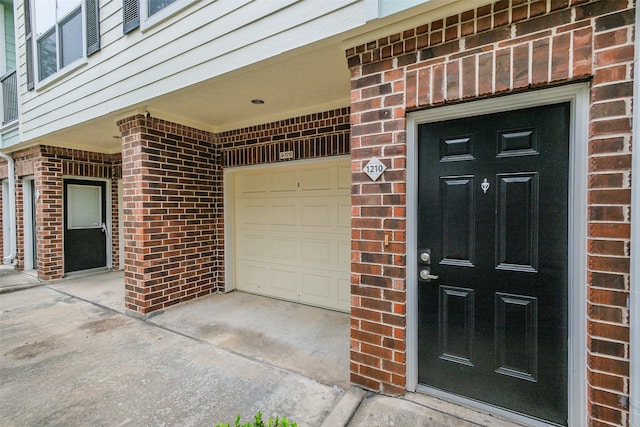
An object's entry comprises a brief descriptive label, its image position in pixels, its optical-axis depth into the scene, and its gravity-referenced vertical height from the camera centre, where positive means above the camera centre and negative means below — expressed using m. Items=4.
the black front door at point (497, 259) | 1.60 -0.30
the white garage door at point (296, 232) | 3.51 -0.29
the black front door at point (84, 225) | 5.29 -0.28
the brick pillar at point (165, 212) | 3.35 -0.02
